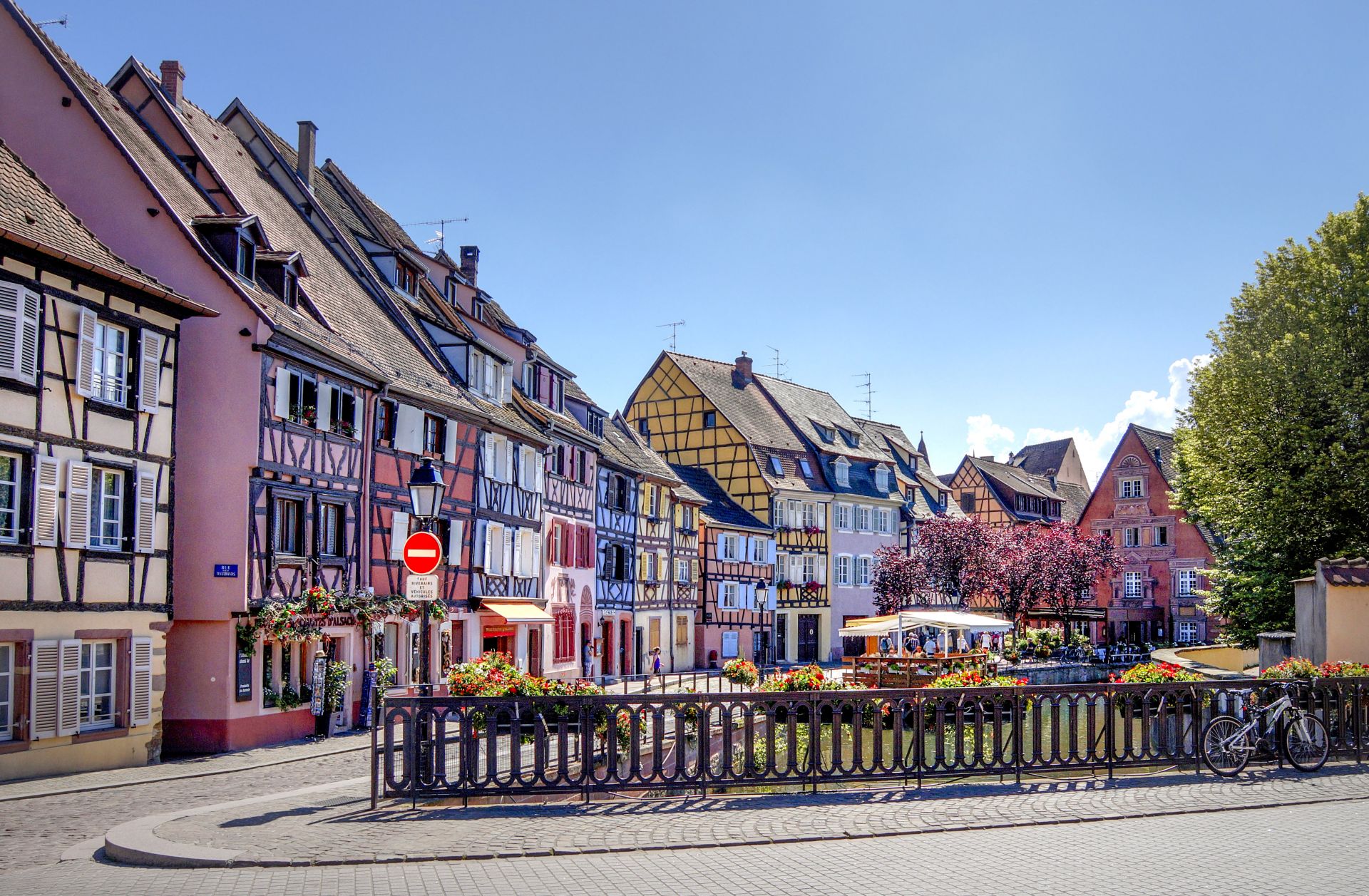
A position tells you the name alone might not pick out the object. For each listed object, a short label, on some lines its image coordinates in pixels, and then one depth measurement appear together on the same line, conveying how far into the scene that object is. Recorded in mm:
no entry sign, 14359
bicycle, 15438
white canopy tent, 32469
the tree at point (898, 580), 59156
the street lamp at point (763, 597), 60781
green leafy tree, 34344
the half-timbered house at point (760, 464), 62844
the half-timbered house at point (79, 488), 17984
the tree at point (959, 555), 56281
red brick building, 69188
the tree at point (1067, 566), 54906
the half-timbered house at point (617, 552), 45938
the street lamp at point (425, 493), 15750
